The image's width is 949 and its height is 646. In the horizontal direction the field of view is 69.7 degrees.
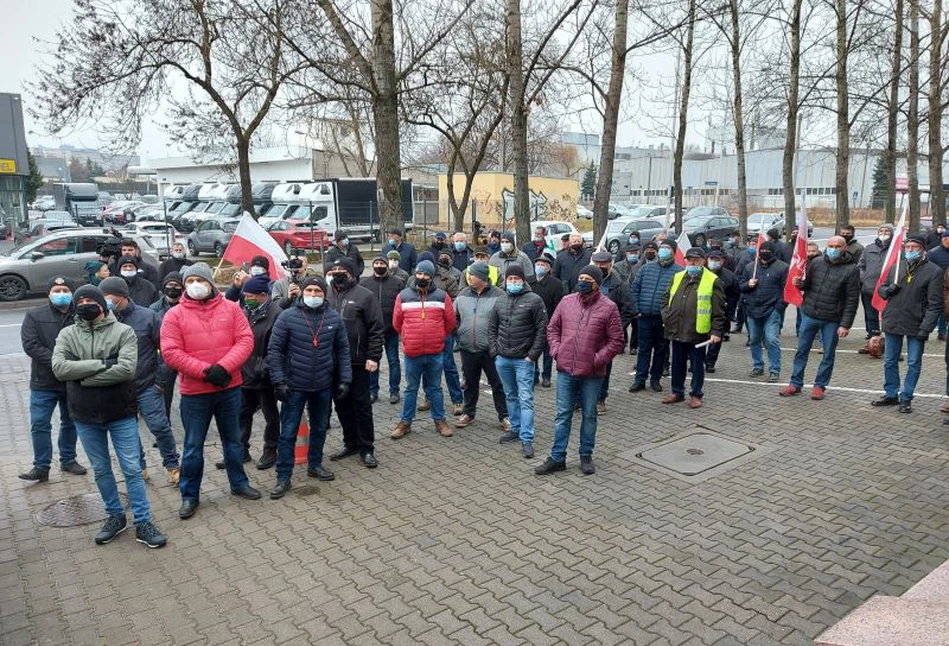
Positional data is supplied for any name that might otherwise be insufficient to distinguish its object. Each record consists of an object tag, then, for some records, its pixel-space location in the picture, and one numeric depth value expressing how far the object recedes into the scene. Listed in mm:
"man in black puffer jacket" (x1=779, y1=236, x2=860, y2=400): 8383
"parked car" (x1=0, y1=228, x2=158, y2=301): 17328
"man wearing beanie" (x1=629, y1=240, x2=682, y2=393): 9102
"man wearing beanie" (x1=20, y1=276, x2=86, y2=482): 5980
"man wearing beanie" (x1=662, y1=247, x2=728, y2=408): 8305
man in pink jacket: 5336
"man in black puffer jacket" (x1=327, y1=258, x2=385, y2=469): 6766
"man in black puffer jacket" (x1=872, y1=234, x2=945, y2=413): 7883
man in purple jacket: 6297
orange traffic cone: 6652
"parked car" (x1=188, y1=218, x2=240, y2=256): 26922
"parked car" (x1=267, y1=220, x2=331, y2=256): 26203
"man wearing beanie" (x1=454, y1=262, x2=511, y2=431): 7414
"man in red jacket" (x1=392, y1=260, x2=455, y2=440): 7383
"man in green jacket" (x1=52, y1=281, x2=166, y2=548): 4859
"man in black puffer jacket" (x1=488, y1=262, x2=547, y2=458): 6957
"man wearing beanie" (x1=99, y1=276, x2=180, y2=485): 6004
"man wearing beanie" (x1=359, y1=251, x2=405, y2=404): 8312
